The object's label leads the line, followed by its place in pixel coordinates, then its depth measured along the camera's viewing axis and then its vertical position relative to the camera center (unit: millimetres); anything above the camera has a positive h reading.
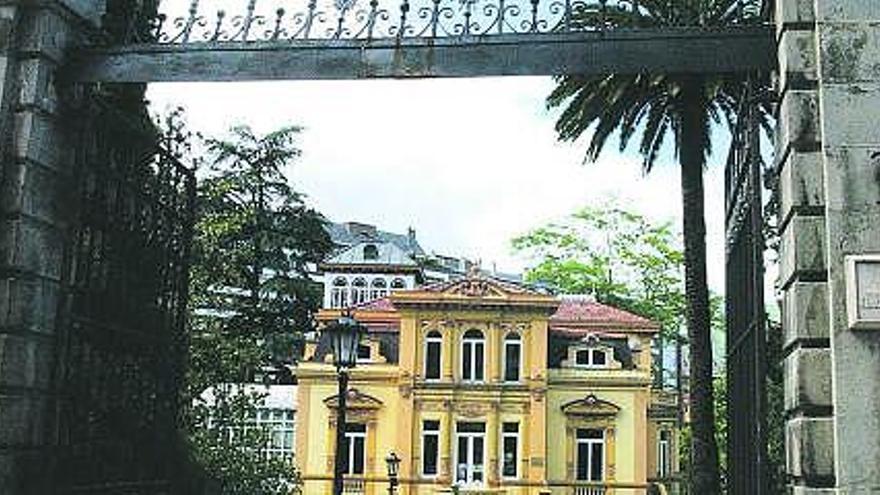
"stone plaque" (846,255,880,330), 4512 +710
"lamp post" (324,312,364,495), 11555 +962
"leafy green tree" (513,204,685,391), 43500 +7652
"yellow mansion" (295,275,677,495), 37719 +1518
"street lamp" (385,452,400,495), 22500 -687
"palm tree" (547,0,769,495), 15367 +5525
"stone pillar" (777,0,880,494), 4496 +1038
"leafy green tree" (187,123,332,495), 19031 +4645
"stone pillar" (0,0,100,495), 5766 +1168
